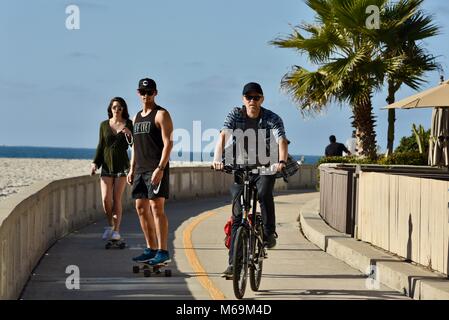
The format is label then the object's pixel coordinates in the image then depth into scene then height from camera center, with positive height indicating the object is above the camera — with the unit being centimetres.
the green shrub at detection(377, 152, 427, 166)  2973 -34
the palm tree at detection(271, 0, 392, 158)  3111 +264
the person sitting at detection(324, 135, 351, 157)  3225 -10
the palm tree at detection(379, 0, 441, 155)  3222 +334
